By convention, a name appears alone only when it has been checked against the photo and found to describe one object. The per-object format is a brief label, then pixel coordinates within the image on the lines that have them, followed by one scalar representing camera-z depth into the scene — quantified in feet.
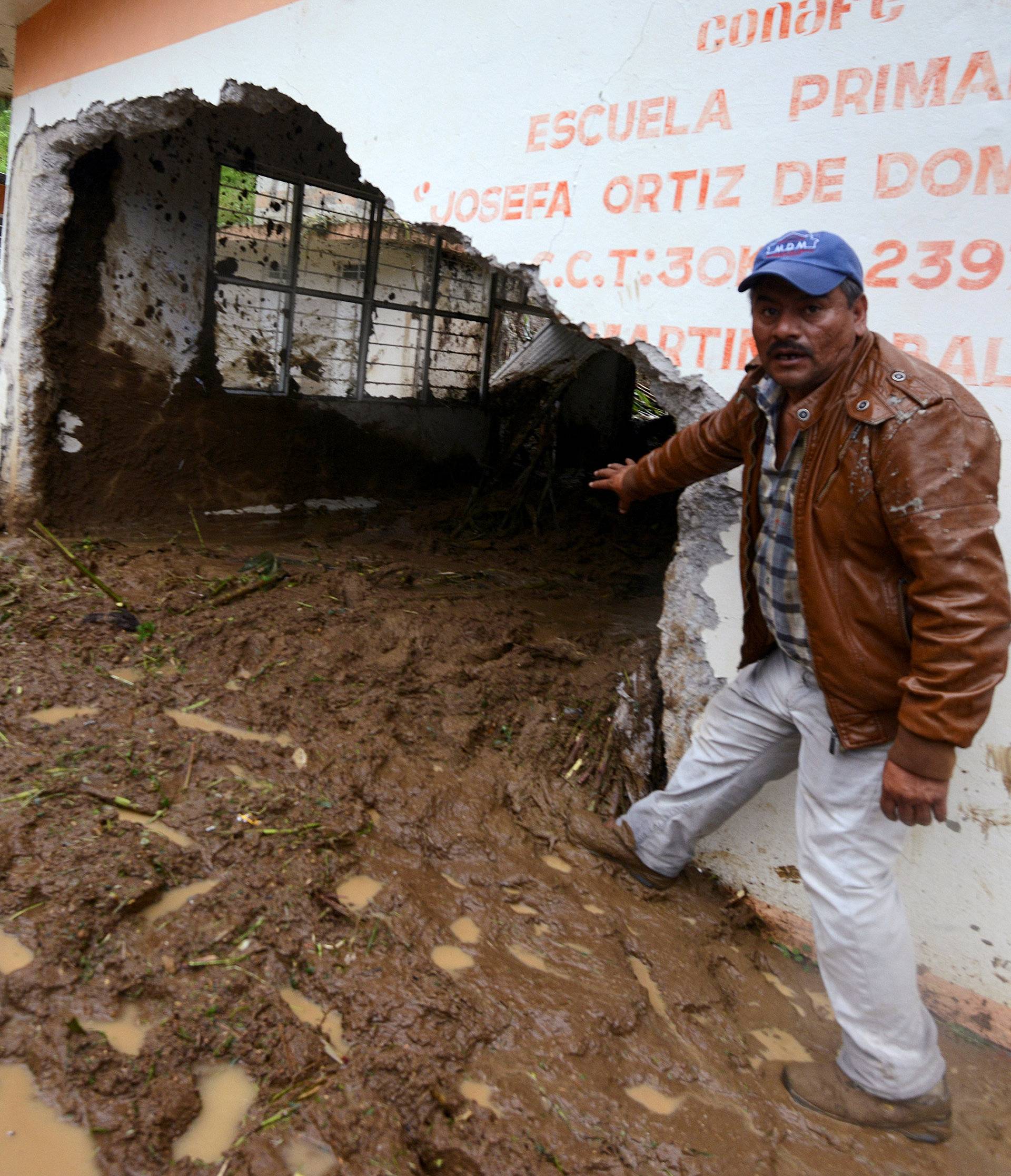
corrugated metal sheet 25.95
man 6.10
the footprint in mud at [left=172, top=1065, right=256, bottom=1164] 6.17
